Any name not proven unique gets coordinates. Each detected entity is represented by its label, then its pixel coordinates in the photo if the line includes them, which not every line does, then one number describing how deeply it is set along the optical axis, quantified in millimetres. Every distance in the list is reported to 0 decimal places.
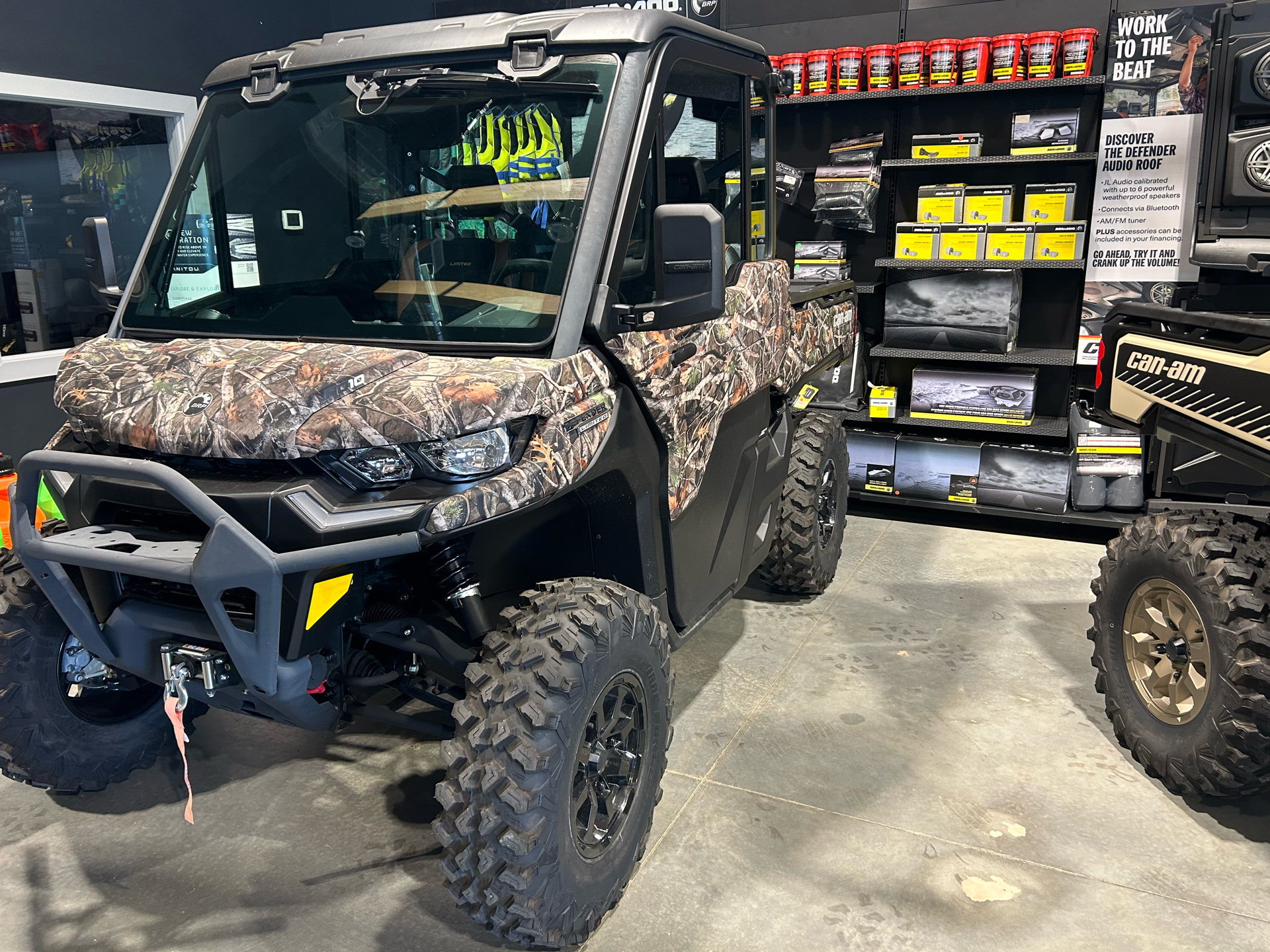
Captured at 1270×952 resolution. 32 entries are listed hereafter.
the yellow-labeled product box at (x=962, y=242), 5156
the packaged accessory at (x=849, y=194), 5469
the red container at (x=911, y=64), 5180
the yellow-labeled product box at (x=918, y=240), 5277
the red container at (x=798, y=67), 5465
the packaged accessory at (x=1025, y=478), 5203
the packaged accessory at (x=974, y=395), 5246
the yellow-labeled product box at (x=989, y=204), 5113
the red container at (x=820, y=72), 5395
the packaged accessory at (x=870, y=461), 5586
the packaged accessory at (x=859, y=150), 5492
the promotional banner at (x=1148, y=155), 4703
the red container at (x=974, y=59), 5039
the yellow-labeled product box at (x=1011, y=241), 5062
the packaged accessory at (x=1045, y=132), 4961
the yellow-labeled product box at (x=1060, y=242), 4996
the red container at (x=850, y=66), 5355
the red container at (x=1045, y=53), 4879
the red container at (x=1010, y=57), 4961
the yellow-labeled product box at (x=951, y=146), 5148
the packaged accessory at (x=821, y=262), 5656
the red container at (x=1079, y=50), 4824
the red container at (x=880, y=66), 5312
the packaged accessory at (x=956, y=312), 5258
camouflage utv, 1947
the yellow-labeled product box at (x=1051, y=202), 5051
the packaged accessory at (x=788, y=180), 5773
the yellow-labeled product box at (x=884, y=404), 5527
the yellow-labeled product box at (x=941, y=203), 5215
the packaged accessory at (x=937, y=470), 5375
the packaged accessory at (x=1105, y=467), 5113
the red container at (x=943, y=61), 5094
